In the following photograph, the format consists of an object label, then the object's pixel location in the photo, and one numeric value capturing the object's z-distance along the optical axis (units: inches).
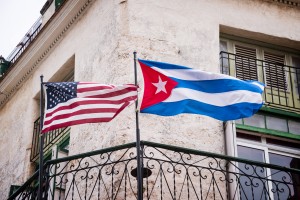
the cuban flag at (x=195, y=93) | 334.6
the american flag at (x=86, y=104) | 331.3
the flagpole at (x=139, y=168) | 299.0
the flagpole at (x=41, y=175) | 323.9
